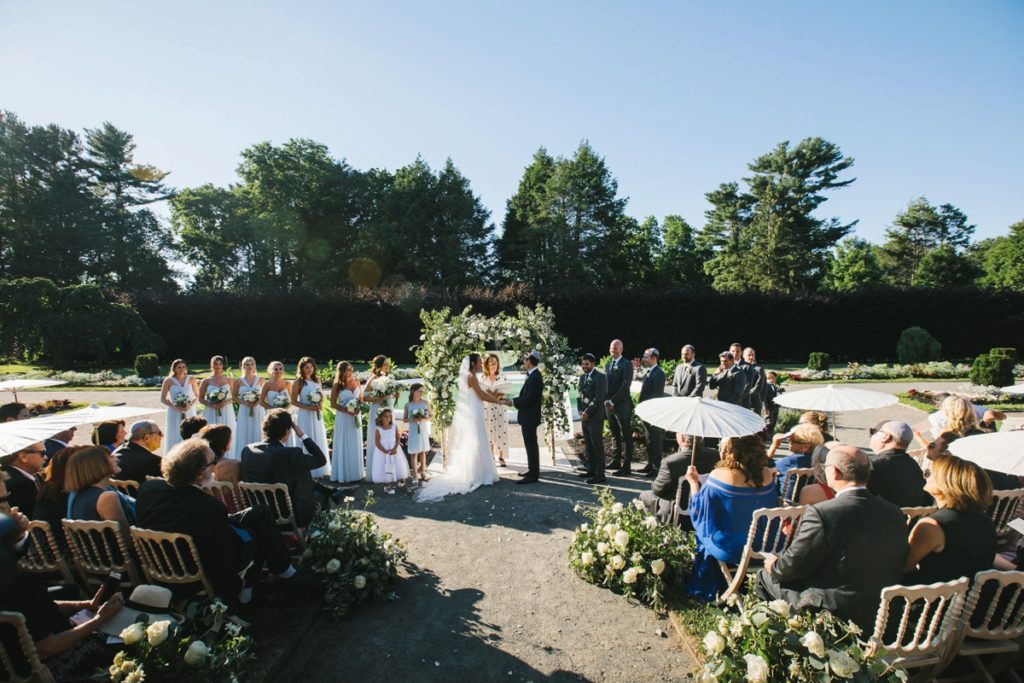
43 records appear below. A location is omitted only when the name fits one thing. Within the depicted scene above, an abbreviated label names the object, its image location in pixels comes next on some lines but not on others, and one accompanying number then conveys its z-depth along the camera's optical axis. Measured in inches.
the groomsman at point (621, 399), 357.4
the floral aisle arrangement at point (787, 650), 125.1
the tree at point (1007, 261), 1910.7
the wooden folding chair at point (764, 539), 171.6
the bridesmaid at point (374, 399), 355.3
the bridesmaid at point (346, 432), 356.5
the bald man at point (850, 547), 141.7
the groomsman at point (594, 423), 350.6
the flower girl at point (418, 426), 354.3
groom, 349.1
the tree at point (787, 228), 1834.4
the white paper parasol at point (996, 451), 166.1
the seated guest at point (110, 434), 244.8
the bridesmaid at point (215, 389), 371.2
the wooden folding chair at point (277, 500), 209.9
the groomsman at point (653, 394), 370.3
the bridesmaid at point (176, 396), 374.6
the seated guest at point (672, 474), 233.3
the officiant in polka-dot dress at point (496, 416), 379.9
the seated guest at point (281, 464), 219.5
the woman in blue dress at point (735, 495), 187.0
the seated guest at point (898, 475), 202.2
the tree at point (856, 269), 2596.0
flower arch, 378.0
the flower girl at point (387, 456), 346.6
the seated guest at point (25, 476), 207.0
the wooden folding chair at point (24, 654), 126.9
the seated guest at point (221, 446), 215.6
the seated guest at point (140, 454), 225.0
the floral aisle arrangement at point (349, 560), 200.4
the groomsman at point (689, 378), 392.6
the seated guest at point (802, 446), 251.4
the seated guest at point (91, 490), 172.1
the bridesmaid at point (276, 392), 359.3
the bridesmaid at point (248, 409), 369.4
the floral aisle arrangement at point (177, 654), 138.9
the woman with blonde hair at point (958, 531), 147.5
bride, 343.0
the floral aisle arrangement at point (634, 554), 204.2
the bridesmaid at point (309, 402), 360.2
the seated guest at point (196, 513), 167.0
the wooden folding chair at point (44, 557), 179.2
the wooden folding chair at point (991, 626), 140.7
